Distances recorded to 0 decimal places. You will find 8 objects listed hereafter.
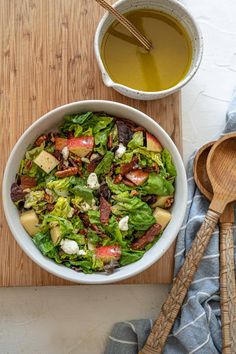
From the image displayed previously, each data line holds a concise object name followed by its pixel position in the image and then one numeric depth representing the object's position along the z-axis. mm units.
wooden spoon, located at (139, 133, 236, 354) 1398
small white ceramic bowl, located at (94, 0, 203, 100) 1286
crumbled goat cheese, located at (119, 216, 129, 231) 1307
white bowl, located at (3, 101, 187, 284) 1253
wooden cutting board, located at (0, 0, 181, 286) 1385
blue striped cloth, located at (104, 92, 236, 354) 1422
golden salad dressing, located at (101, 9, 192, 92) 1349
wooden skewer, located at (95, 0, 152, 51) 1280
